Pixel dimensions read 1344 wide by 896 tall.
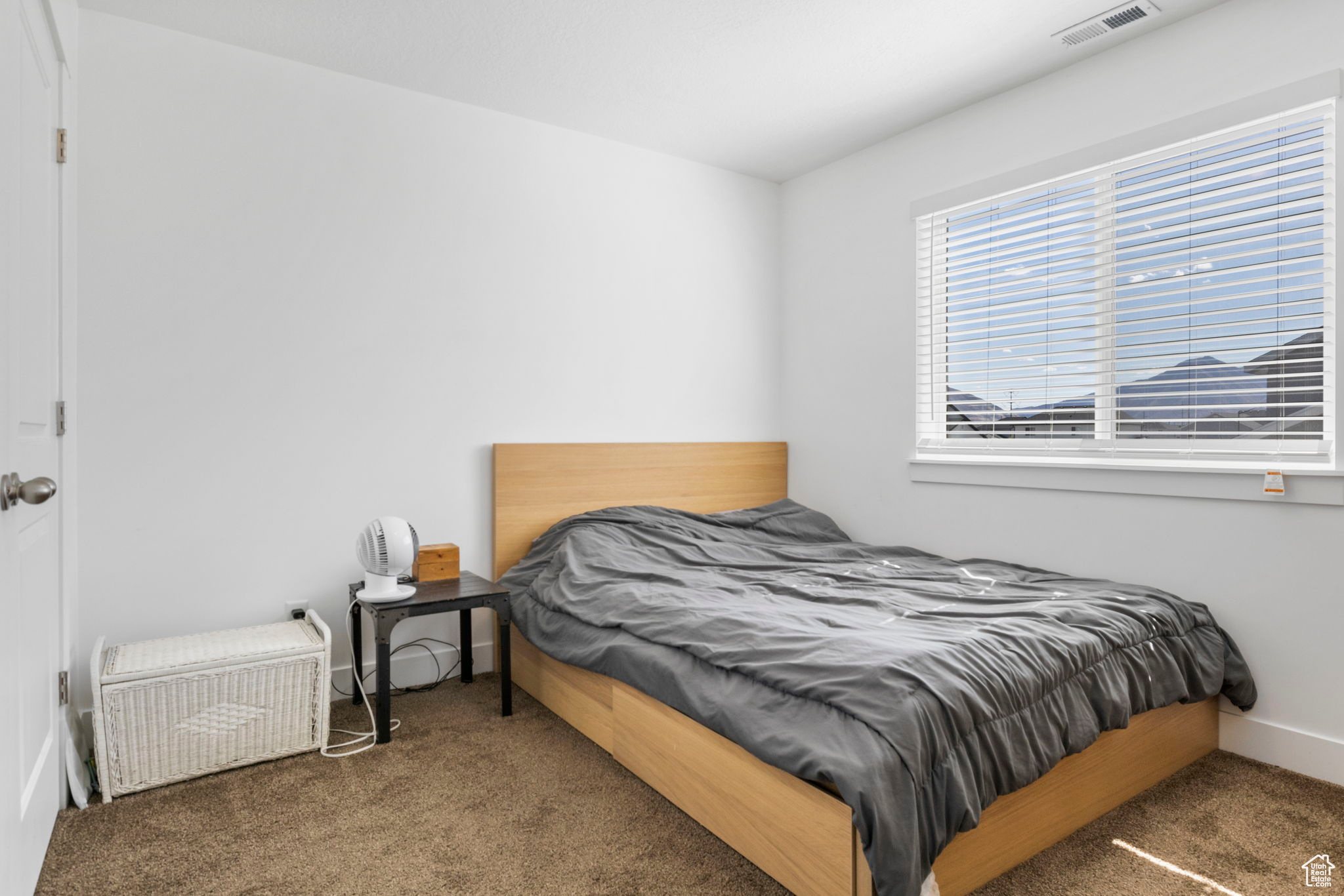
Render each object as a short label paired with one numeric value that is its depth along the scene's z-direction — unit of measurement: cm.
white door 144
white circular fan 255
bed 155
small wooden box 288
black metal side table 245
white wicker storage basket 208
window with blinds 235
